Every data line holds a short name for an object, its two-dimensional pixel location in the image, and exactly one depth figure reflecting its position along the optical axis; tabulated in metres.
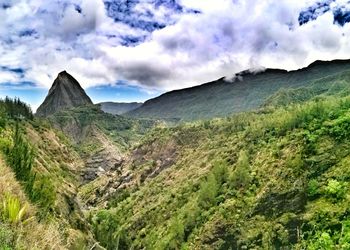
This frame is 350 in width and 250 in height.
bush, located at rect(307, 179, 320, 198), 60.56
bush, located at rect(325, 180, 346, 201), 53.75
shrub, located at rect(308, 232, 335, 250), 44.81
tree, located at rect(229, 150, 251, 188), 82.44
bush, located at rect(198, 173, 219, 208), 88.44
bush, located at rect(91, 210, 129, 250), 71.00
